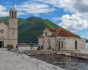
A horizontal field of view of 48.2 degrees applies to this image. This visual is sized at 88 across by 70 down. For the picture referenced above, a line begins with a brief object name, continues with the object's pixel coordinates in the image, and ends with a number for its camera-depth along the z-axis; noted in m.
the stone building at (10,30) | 28.66
